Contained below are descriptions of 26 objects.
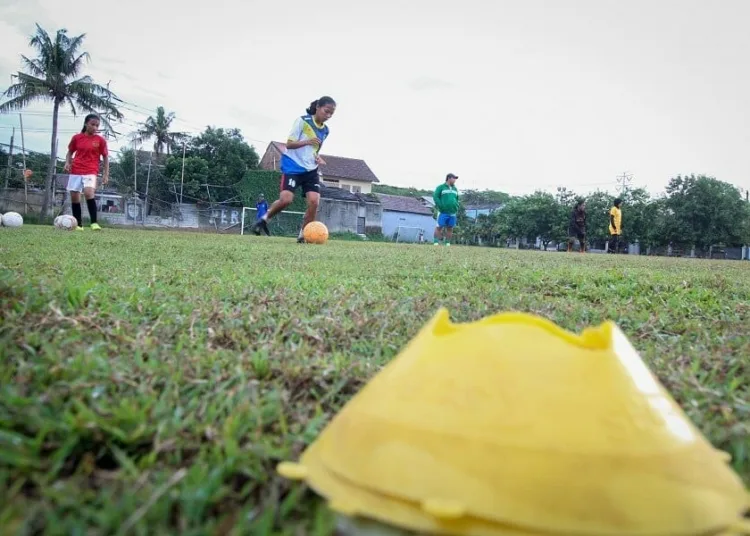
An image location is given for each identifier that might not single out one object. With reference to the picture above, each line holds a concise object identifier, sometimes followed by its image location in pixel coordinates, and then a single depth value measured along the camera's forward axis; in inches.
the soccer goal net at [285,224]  1240.2
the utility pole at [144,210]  1321.4
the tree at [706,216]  1716.3
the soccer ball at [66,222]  451.4
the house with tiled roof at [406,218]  1881.2
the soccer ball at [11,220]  503.5
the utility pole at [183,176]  1605.6
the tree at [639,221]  1708.9
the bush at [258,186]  1587.1
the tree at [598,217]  1718.8
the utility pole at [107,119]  1389.0
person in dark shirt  724.0
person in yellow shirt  728.3
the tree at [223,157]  1663.4
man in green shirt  623.8
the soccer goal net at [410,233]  1806.1
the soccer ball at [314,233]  391.5
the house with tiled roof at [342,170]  2174.0
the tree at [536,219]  1791.3
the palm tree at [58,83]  1305.4
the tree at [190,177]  1617.9
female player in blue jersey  360.5
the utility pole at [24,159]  1170.6
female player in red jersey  427.5
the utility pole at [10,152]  1187.4
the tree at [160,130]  2046.0
